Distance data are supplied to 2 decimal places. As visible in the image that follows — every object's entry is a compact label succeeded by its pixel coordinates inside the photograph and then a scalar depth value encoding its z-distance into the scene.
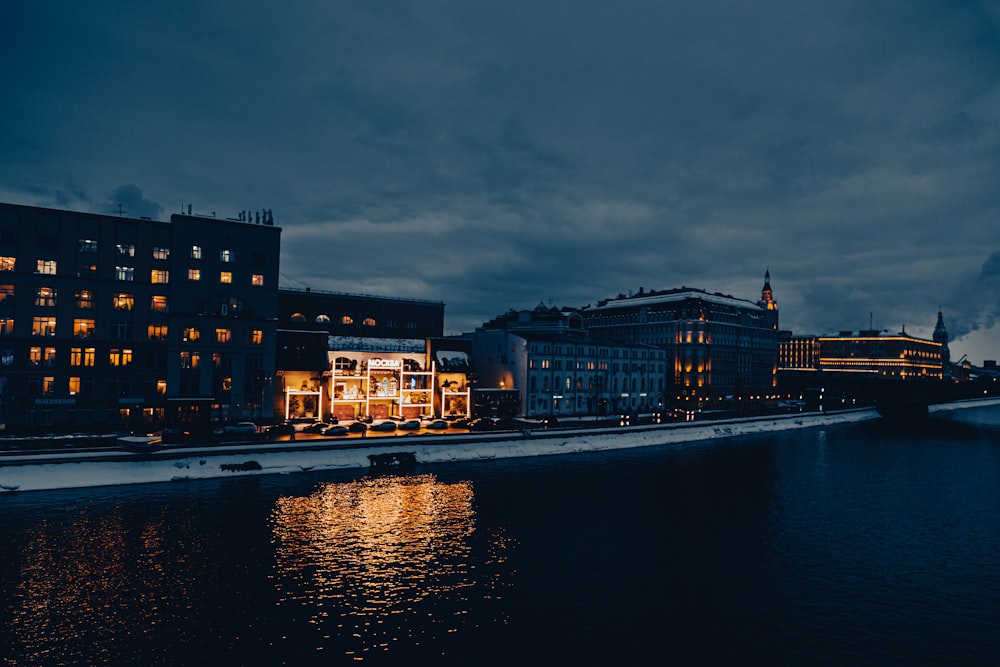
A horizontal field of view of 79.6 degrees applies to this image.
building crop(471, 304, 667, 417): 119.81
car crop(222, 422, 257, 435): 80.25
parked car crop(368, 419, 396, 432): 91.00
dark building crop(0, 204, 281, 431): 84.00
